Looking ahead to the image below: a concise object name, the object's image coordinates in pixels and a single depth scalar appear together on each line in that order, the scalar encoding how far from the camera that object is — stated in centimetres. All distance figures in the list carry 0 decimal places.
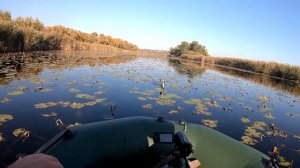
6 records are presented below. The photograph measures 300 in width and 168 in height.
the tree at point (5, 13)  2468
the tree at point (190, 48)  5427
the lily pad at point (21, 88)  597
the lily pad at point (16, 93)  548
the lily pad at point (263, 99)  875
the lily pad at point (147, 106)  559
